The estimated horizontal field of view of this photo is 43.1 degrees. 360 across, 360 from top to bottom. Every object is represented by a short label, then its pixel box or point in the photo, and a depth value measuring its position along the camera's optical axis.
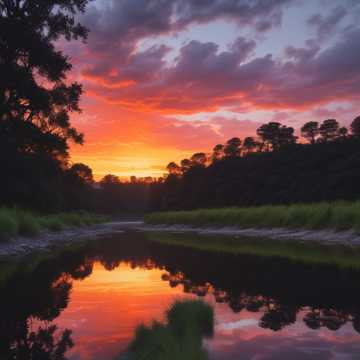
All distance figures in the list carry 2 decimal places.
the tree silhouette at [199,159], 127.81
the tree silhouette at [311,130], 94.06
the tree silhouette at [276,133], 99.62
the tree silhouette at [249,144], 108.56
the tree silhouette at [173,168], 138.75
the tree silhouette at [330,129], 89.69
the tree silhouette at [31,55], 18.77
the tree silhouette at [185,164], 131.38
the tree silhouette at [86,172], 101.96
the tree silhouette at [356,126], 79.69
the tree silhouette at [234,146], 113.97
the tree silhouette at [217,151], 121.62
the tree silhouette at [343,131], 88.41
